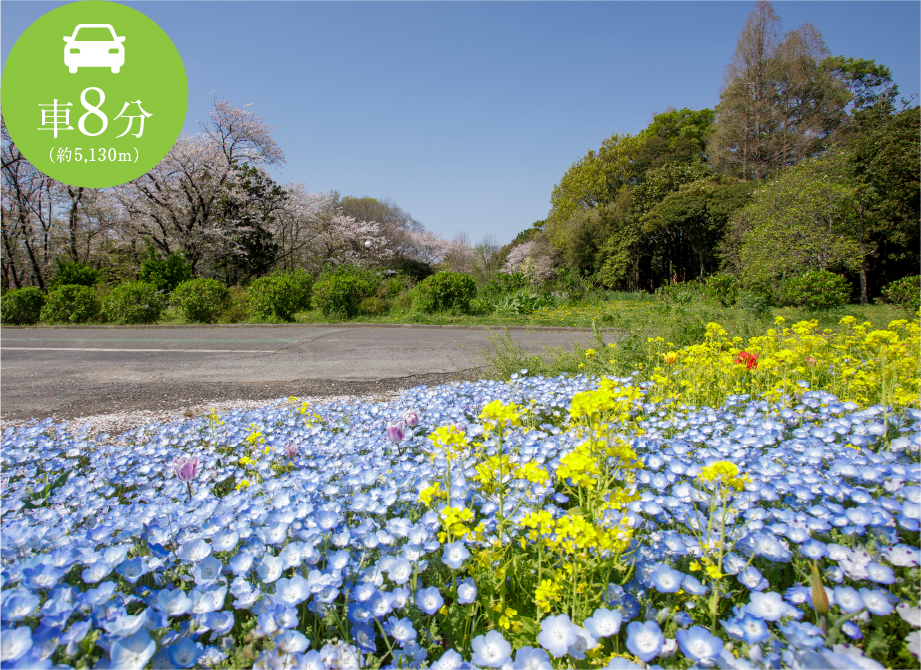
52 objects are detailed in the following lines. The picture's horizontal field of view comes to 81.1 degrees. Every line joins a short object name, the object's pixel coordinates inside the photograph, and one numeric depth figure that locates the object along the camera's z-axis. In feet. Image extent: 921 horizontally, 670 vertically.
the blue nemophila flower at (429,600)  1.57
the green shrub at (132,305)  31.58
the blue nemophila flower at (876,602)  1.43
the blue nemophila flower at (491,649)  1.41
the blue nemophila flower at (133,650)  1.32
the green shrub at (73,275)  37.65
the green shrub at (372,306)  32.60
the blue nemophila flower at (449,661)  1.44
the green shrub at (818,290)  25.85
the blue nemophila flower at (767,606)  1.47
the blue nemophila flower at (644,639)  1.40
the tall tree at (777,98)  73.33
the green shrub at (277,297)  31.23
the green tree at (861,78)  76.30
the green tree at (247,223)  54.66
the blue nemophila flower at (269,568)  1.62
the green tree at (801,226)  35.65
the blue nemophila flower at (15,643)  1.31
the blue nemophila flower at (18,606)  1.39
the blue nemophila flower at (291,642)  1.35
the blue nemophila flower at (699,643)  1.37
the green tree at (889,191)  50.74
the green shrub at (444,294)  31.17
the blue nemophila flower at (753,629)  1.41
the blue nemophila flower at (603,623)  1.46
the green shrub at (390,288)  35.53
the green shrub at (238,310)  32.08
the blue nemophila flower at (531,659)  1.40
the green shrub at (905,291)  29.50
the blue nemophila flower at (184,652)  1.39
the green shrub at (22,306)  32.68
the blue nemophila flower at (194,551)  1.66
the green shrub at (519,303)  31.05
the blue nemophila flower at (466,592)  1.65
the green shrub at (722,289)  29.62
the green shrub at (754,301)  23.78
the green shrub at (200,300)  31.38
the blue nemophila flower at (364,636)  1.50
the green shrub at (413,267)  77.29
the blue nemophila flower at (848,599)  1.44
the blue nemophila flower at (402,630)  1.48
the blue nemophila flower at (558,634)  1.39
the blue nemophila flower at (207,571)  1.61
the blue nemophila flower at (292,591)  1.52
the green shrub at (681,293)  25.55
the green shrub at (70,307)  32.10
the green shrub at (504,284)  36.04
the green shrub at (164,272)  36.13
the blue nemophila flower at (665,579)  1.59
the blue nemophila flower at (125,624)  1.38
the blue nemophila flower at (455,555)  1.69
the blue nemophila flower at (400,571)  1.66
